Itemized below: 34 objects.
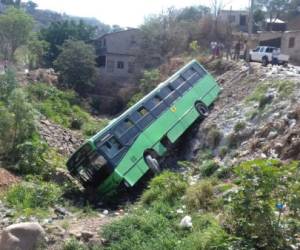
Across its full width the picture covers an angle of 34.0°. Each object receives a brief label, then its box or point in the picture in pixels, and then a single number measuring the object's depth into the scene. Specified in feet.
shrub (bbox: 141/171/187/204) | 39.11
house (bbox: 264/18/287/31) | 153.99
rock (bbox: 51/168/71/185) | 55.21
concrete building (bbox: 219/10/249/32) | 170.94
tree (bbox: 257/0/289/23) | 179.42
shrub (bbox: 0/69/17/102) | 78.05
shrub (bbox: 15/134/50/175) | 55.11
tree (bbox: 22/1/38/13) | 345.92
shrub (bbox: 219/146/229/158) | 50.21
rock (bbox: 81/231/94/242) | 32.24
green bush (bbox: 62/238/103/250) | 30.68
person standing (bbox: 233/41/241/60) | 95.56
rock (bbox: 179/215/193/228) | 32.54
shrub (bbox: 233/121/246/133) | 52.54
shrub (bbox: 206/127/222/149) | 54.39
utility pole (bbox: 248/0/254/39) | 68.90
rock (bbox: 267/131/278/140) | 45.85
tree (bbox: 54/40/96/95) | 122.01
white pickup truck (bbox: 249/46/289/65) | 93.92
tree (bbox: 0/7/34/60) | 157.38
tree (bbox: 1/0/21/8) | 266.16
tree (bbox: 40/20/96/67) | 151.74
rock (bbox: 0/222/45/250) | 30.42
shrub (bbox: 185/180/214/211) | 35.70
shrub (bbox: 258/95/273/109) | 55.06
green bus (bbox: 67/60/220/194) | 47.88
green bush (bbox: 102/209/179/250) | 30.45
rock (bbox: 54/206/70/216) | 42.91
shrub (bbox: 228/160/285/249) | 25.34
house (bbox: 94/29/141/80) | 147.02
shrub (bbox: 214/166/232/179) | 41.98
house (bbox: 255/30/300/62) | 120.98
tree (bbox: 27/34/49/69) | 145.07
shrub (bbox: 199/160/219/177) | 45.14
